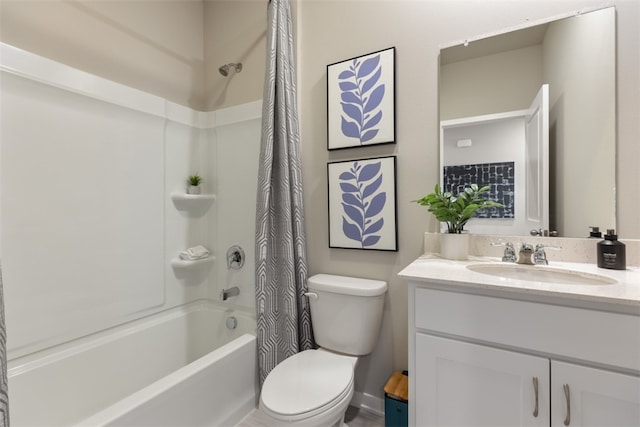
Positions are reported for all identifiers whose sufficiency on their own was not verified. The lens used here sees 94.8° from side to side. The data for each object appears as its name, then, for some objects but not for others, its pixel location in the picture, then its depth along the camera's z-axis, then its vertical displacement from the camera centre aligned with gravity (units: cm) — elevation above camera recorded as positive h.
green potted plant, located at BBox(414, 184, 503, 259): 138 +1
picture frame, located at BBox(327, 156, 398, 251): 162 +6
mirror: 123 +42
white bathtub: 126 -85
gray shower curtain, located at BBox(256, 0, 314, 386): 169 -5
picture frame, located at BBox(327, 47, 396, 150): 161 +65
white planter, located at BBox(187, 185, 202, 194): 223 +19
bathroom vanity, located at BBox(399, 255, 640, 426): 85 -43
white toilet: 113 -73
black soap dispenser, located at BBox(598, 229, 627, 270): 112 -15
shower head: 213 +107
